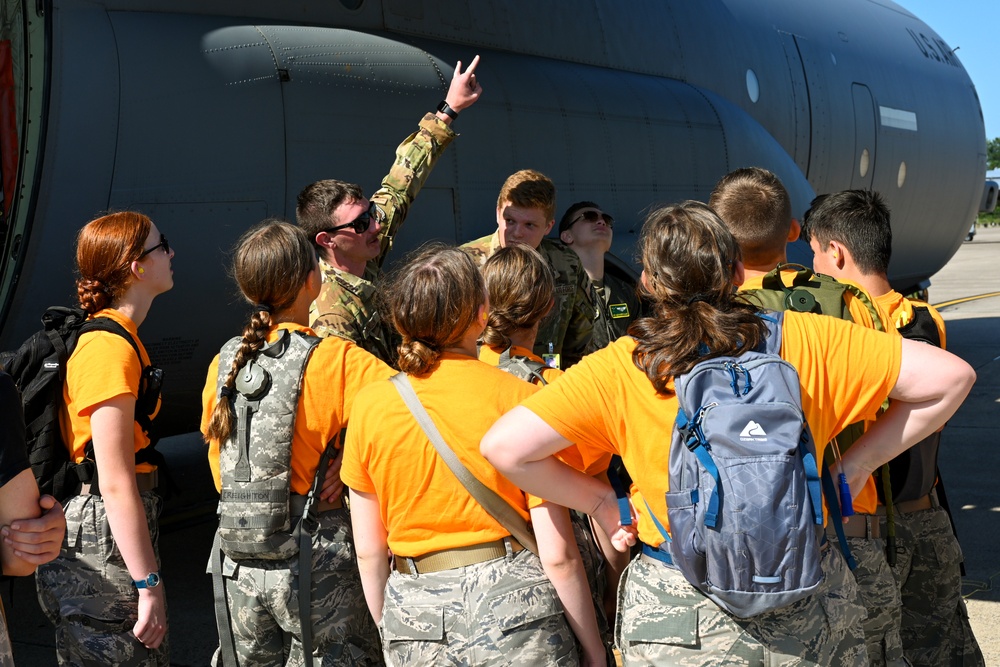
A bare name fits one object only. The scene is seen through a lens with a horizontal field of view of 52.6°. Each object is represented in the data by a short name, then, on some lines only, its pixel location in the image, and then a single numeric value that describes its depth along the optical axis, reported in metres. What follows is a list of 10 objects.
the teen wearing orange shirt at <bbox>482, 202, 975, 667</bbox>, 2.12
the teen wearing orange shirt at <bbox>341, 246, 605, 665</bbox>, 2.38
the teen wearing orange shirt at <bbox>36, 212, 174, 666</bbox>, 2.92
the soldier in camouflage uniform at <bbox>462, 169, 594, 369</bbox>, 4.28
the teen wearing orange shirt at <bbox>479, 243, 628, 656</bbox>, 3.01
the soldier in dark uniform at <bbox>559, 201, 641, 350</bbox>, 5.11
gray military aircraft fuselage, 4.39
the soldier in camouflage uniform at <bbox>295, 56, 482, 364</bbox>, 3.51
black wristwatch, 4.34
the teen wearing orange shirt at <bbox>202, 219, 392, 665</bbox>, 2.85
